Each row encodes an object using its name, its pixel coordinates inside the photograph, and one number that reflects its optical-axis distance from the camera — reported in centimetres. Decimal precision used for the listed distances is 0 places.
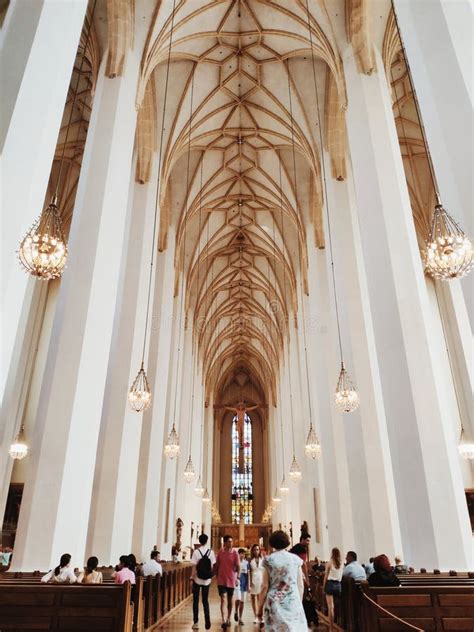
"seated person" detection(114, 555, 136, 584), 598
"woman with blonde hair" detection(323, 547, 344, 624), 700
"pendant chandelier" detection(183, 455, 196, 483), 1725
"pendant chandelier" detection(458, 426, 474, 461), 1197
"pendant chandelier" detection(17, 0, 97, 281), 460
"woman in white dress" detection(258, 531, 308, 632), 298
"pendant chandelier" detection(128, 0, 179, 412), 869
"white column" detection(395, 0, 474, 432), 463
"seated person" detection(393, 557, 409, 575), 660
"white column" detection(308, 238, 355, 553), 1200
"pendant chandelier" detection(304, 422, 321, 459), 1388
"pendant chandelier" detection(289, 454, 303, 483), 1738
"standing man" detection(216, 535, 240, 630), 696
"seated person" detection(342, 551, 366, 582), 623
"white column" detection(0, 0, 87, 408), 413
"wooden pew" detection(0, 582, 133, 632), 438
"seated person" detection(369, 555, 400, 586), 471
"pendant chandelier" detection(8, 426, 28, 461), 1199
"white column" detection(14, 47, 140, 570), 629
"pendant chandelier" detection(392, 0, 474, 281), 486
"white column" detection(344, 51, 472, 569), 643
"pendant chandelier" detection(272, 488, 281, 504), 2604
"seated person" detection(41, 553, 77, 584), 551
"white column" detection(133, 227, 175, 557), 1209
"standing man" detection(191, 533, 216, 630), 695
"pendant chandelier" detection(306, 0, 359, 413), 929
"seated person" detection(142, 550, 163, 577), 805
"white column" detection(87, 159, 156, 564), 916
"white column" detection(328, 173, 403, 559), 938
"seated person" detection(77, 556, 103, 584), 585
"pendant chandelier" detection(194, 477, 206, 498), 2243
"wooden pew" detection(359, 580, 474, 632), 418
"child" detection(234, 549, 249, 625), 809
